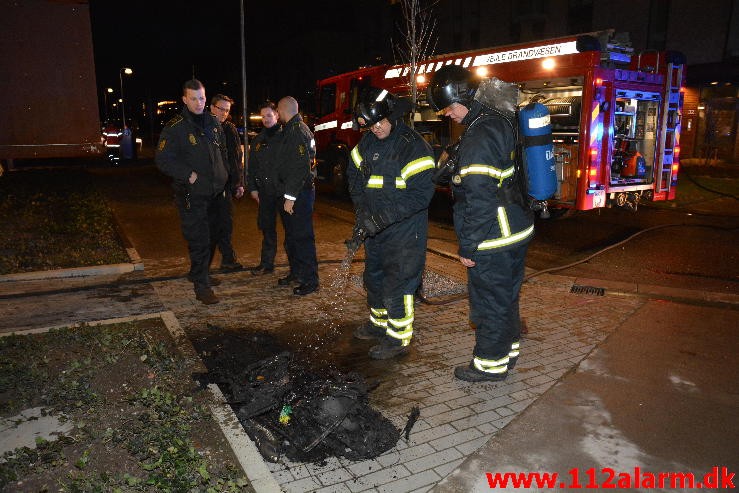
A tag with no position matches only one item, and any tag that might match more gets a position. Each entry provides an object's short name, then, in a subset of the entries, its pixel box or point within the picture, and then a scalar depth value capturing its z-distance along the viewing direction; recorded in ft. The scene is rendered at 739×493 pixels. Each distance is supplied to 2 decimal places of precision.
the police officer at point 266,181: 20.51
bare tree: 24.34
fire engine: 28.99
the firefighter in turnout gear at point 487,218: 11.80
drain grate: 19.99
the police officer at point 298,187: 18.94
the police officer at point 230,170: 22.67
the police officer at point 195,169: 18.16
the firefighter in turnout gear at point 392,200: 13.71
